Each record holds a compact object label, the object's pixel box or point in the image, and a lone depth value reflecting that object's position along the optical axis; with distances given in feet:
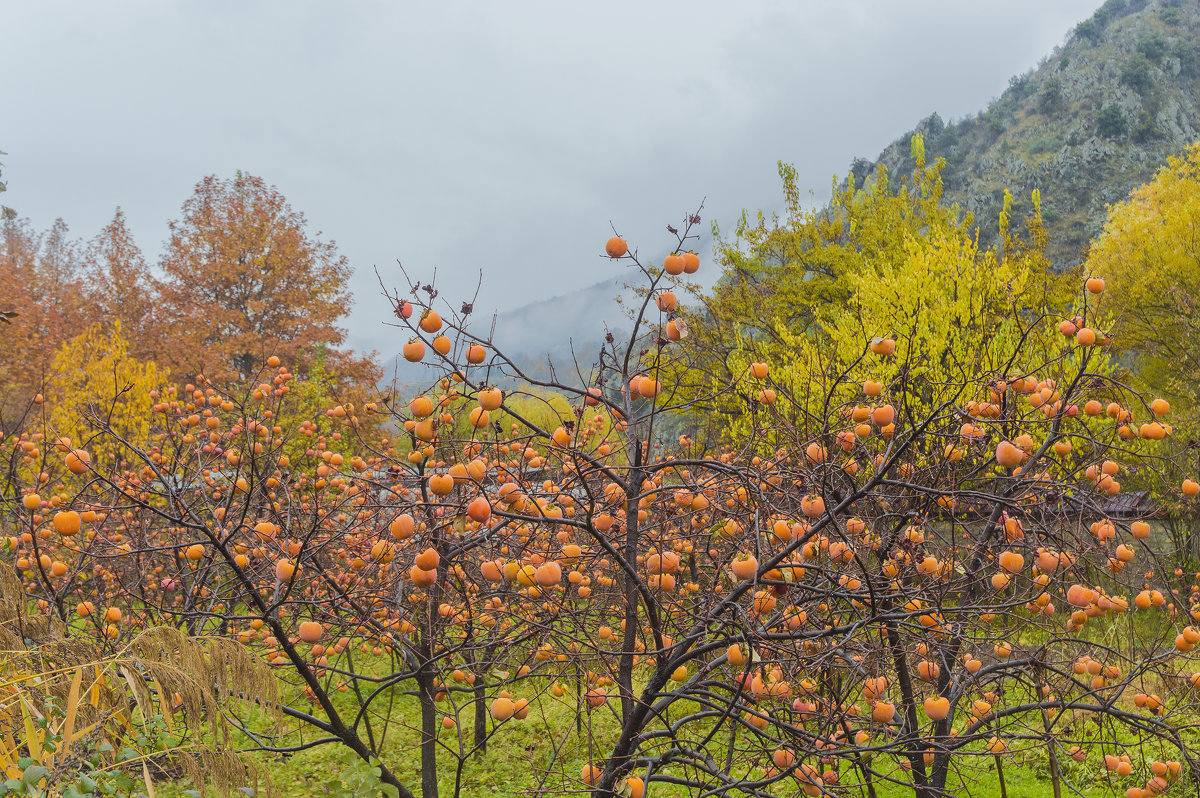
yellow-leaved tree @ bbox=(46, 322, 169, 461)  38.32
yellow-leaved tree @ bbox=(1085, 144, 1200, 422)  44.21
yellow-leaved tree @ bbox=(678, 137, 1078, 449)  29.48
